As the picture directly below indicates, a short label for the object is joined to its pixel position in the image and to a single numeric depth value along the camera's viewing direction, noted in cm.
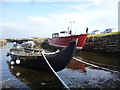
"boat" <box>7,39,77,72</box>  516
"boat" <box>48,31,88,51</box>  1256
